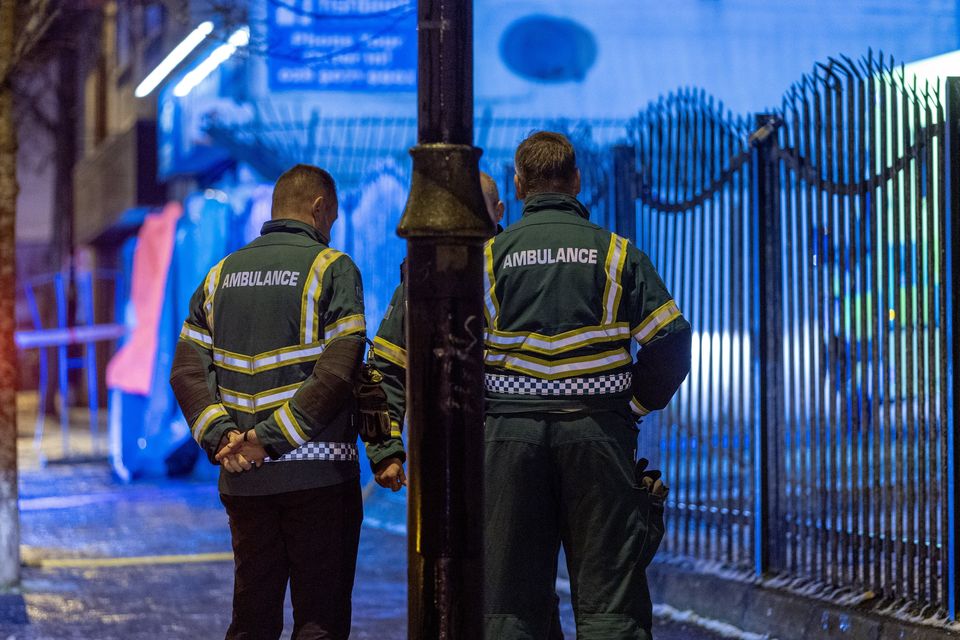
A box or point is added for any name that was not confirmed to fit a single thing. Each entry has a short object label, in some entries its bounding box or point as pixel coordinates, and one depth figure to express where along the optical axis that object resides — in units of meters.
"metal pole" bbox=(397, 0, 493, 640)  7.86
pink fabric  30.47
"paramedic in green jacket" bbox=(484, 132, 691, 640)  9.58
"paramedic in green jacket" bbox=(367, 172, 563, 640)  10.09
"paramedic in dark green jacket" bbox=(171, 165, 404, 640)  9.95
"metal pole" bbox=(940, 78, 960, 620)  12.20
